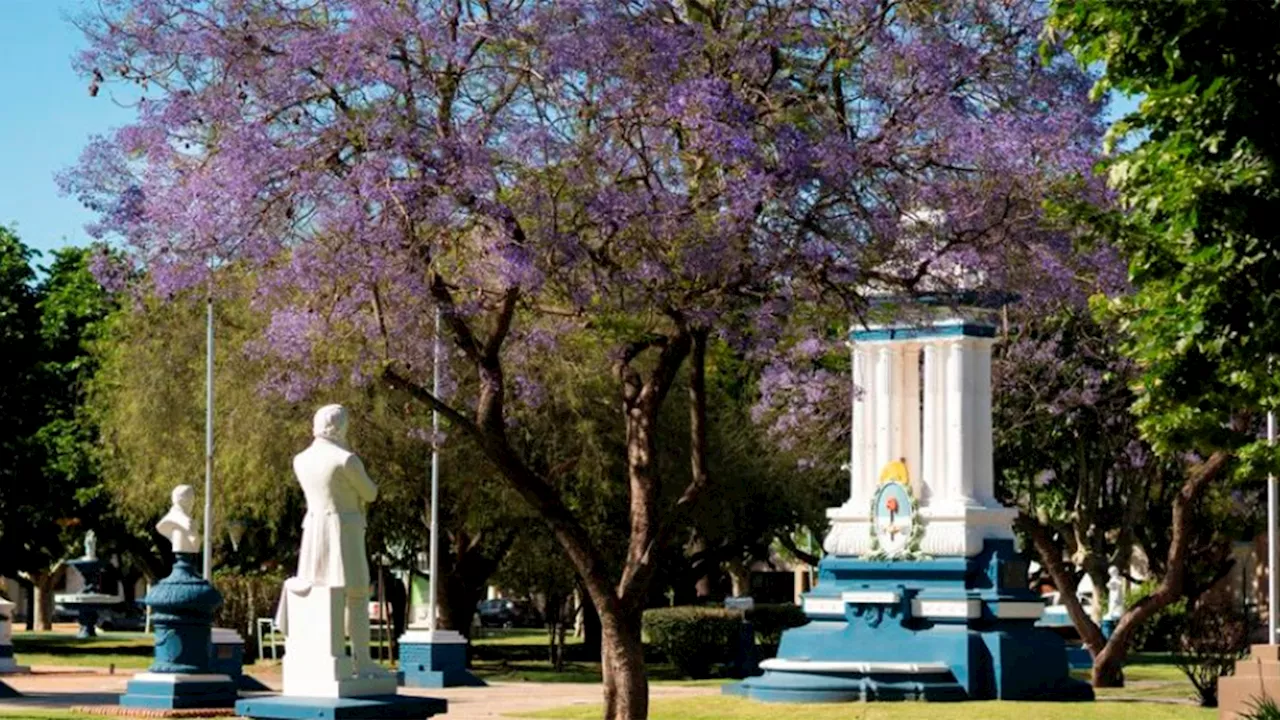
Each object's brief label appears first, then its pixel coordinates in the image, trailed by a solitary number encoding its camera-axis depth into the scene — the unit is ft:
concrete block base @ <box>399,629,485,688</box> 111.34
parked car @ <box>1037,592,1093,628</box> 157.28
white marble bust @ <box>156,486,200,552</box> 82.02
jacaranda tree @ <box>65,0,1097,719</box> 55.16
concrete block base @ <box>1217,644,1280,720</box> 75.46
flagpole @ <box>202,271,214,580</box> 108.27
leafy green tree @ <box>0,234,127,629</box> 153.99
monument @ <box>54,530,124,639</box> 210.18
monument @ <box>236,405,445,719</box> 59.88
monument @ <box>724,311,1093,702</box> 94.38
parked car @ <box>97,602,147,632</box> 227.81
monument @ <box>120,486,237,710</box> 81.35
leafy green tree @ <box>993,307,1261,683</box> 109.91
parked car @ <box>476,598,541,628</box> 255.09
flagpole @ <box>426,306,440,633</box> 105.34
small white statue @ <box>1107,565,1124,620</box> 172.42
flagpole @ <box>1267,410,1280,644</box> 96.48
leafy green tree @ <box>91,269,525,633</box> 118.42
